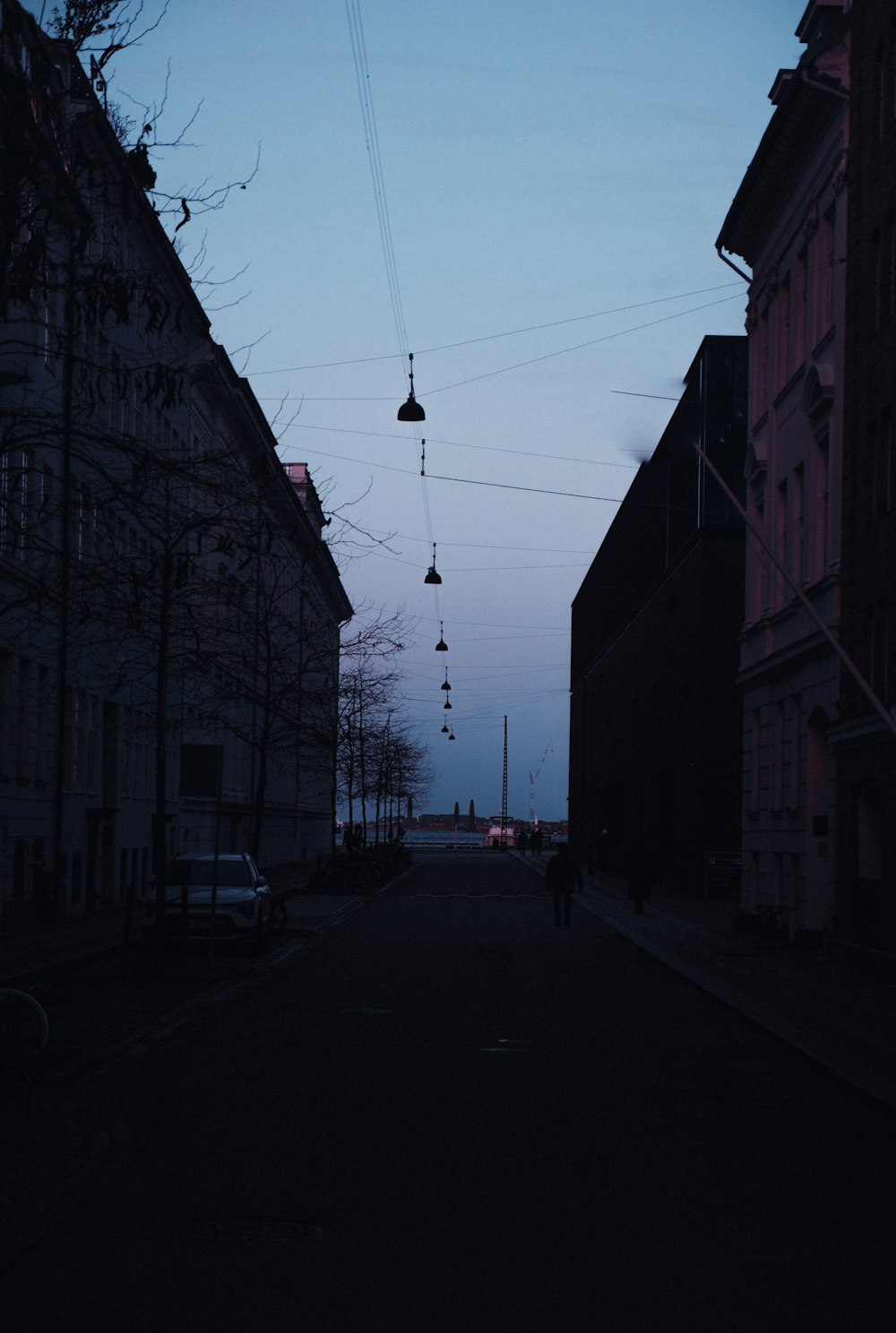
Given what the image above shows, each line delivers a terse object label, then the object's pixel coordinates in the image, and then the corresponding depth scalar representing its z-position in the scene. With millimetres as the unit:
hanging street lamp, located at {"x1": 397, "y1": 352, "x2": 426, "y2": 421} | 32062
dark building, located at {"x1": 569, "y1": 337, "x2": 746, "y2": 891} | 51531
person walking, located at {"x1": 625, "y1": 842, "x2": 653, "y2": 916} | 40531
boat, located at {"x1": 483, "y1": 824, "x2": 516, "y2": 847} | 139500
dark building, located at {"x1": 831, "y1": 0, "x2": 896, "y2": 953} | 24484
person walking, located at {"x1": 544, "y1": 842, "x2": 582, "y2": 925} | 35375
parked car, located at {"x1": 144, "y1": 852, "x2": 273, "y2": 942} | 27156
